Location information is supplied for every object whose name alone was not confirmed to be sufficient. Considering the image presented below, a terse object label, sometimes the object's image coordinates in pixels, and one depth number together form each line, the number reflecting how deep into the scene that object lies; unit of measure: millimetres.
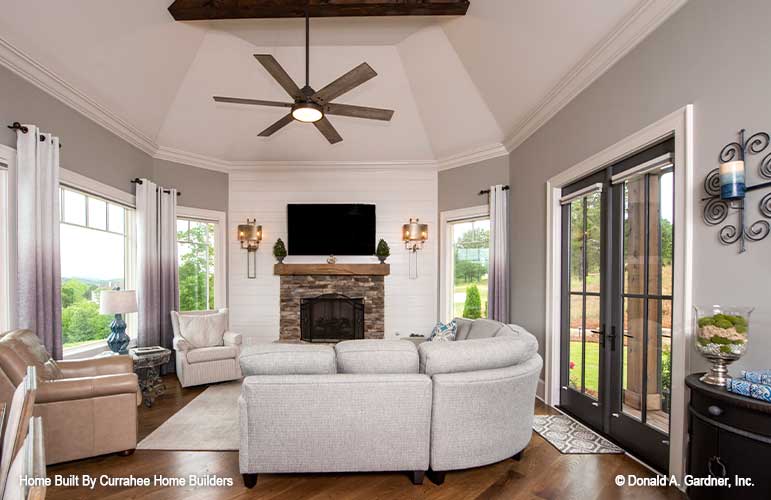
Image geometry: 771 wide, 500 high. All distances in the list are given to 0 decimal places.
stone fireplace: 6344
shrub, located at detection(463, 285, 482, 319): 5863
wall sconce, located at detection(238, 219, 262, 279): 6281
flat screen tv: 6375
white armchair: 4617
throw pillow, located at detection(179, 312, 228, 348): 5031
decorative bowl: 1911
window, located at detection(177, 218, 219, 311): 5938
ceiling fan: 3035
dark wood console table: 1657
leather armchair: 2709
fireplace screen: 6426
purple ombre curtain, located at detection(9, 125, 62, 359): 3287
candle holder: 1980
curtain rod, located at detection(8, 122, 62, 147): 3240
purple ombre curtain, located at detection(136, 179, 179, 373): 5000
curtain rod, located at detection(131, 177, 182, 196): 5018
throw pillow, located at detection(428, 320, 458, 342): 4246
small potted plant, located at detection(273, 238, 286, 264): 6305
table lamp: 3805
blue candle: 1987
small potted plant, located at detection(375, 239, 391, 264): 6266
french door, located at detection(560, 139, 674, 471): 2756
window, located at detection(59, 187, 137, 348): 4098
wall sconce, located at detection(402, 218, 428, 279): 6180
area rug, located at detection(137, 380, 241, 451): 3148
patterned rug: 3066
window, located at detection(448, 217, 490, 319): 5824
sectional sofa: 2447
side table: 4051
